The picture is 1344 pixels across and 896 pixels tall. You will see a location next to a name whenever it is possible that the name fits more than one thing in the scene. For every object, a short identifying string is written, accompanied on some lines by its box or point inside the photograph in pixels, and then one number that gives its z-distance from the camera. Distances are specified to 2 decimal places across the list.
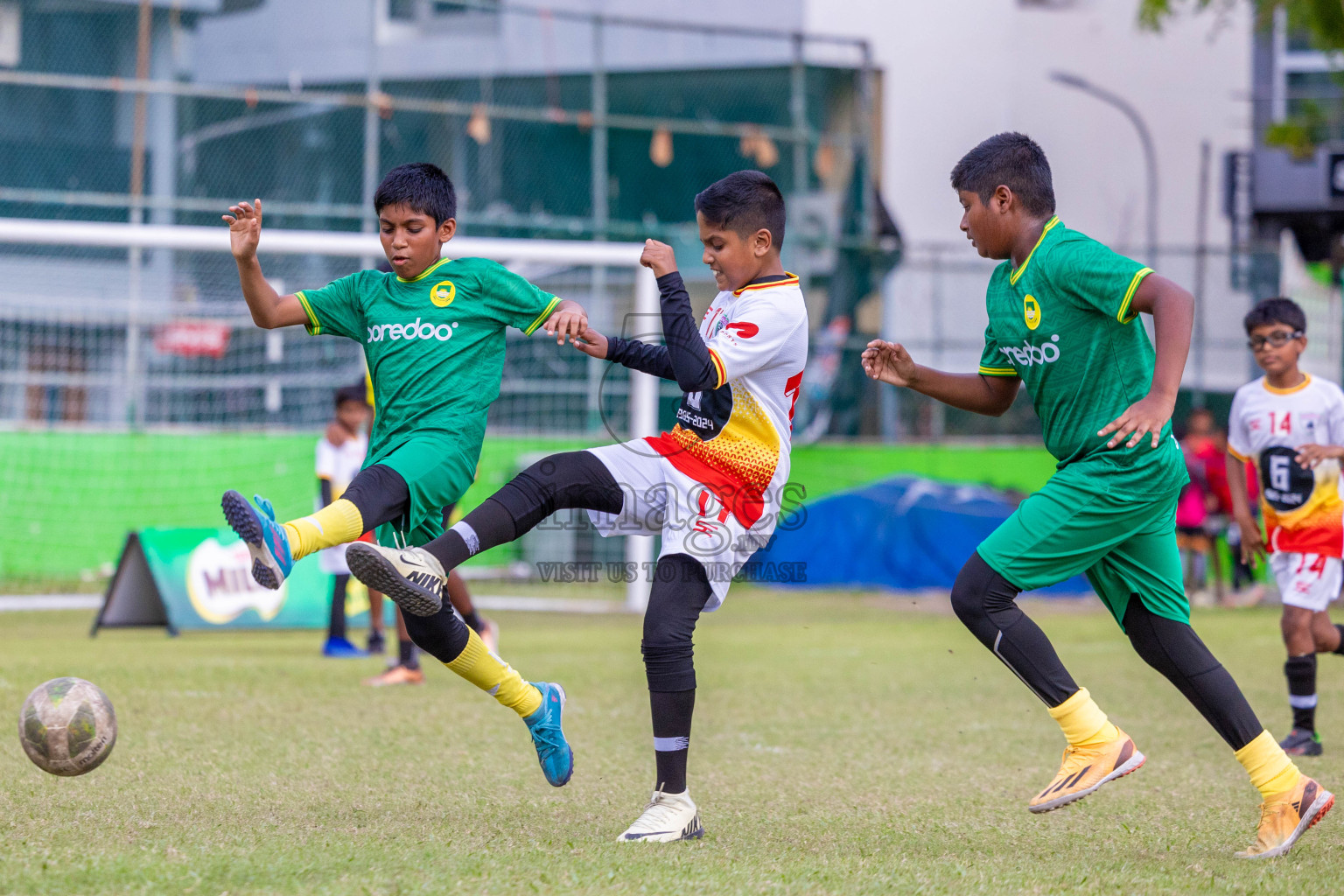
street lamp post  51.58
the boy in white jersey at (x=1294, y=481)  13.20
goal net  30.11
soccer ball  8.27
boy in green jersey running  8.23
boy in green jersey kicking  9.15
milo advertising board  22.16
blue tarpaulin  33.06
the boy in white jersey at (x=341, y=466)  19.23
